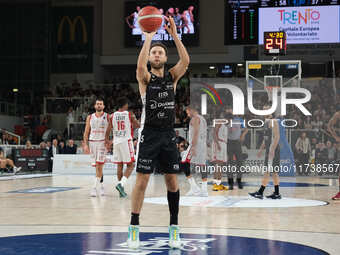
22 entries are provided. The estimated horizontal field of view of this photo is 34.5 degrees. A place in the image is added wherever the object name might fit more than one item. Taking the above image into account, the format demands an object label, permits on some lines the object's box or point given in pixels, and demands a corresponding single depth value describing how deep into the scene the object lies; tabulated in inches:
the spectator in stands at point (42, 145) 836.6
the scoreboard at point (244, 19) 836.0
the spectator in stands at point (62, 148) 820.6
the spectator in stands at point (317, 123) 700.2
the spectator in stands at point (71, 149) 814.0
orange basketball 195.6
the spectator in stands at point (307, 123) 698.8
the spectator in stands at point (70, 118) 965.3
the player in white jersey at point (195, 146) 396.2
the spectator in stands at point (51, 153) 813.2
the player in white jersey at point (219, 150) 460.1
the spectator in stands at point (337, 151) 670.2
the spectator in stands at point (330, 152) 687.1
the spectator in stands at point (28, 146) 820.0
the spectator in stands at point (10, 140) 917.9
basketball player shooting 194.4
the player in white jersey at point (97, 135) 404.5
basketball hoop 545.5
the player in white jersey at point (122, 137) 395.2
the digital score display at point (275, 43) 644.1
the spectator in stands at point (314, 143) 689.0
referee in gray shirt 470.6
